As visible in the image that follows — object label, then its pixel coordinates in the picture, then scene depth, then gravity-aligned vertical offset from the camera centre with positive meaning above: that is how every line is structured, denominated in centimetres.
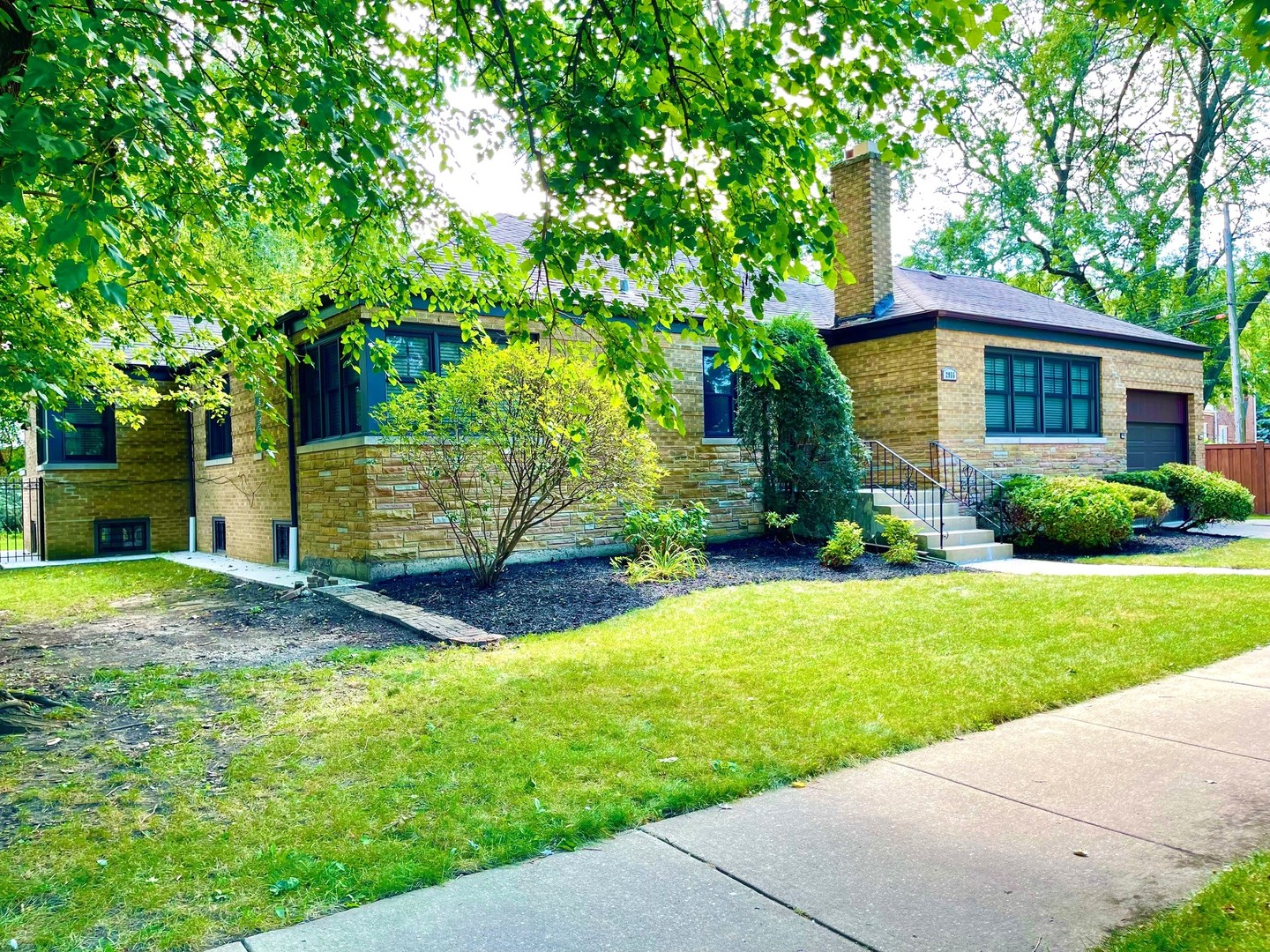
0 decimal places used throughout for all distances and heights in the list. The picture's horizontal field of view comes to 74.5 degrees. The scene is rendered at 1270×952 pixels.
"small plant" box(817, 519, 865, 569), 1118 -108
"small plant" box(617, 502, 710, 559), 1145 -87
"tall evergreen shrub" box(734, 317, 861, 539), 1241 +54
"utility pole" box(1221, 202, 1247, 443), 2481 +394
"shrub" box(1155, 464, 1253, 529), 1617 -66
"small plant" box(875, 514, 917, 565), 1151 -104
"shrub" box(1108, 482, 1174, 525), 1409 -66
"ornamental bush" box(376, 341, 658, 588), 932 +39
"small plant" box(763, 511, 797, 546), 1282 -92
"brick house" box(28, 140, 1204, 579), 1138 +77
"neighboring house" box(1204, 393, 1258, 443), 5758 +265
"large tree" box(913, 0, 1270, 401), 2223 +743
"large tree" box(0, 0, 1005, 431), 378 +184
